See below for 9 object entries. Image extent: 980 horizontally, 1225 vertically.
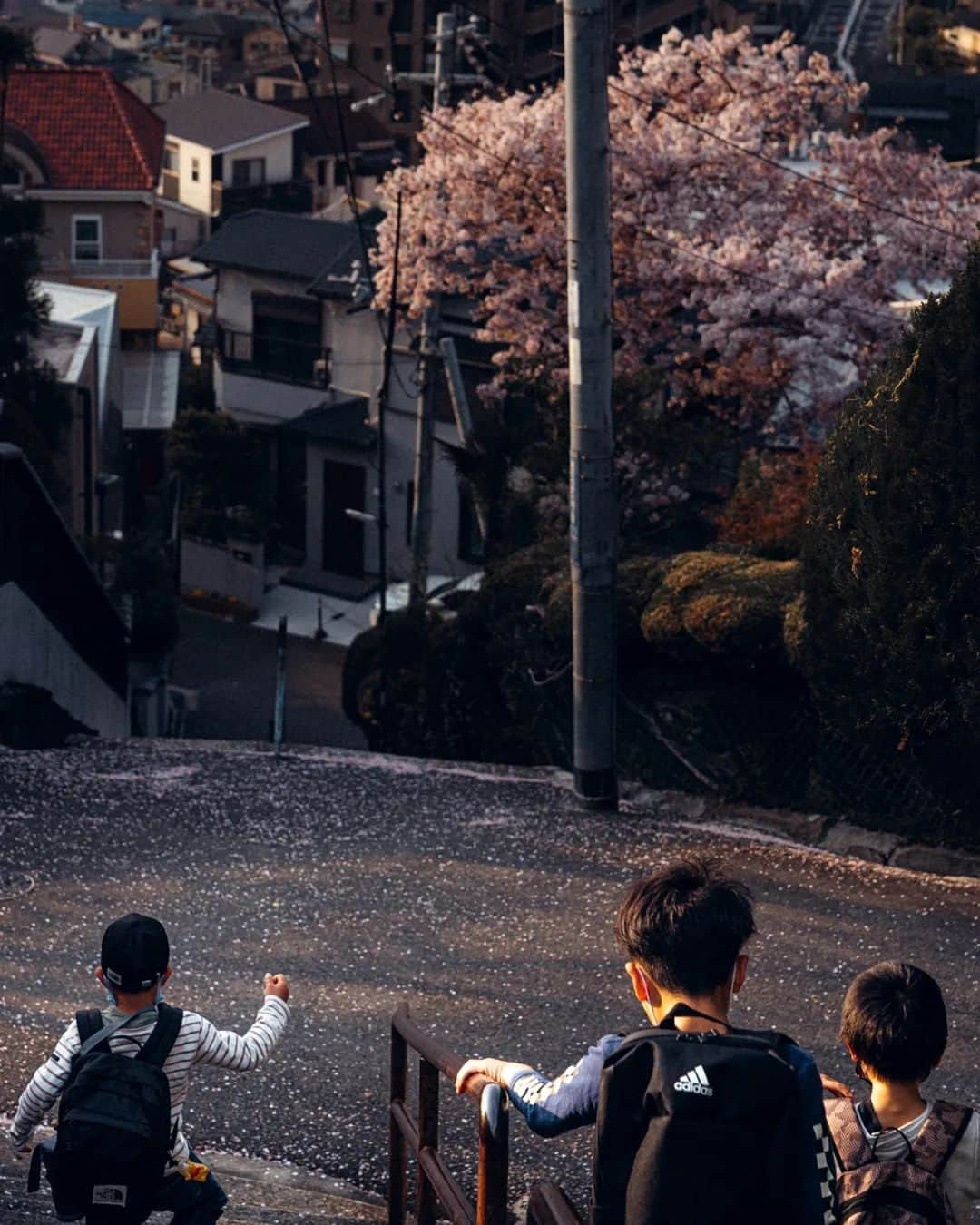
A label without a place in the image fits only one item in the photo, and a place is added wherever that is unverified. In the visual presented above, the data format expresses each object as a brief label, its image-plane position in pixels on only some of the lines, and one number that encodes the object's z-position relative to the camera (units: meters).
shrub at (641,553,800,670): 10.94
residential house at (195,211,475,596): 34.06
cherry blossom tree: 18.75
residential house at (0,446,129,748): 12.80
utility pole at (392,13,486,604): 23.08
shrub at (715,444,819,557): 13.88
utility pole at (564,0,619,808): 10.12
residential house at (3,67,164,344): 44.25
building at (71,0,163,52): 84.62
